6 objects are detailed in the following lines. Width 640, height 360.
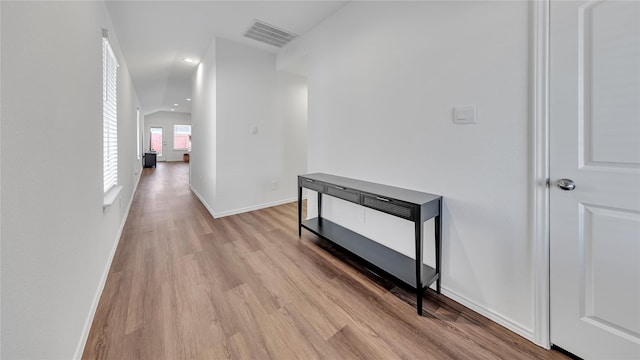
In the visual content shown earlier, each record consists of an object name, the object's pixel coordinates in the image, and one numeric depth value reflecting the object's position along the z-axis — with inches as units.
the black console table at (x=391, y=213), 66.8
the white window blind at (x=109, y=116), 93.9
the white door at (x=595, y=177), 45.6
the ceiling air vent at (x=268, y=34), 127.0
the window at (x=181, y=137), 535.8
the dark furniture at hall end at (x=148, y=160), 423.5
